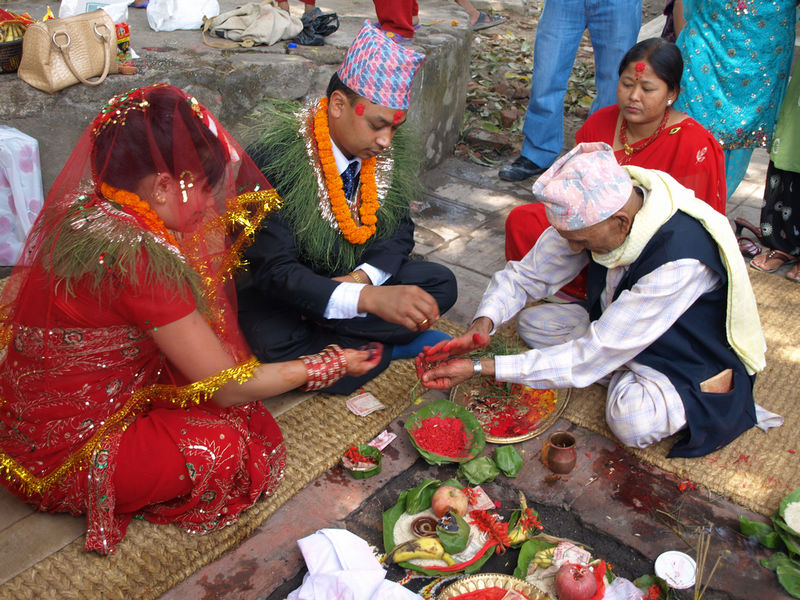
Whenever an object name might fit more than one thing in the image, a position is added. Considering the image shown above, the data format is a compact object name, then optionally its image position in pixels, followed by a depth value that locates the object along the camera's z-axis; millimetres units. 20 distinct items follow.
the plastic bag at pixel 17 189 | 3250
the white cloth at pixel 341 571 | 2020
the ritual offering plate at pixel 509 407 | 2785
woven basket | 3324
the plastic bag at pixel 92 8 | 4012
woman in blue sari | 3824
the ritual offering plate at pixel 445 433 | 2619
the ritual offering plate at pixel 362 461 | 2576
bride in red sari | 1910
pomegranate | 2039
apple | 2332
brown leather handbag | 3205
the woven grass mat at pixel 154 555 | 2080
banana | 2193
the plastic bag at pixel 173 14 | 4516
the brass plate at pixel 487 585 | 2033
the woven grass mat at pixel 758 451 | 2598
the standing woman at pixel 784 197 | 3889
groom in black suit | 2658
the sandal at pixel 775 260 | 4133
